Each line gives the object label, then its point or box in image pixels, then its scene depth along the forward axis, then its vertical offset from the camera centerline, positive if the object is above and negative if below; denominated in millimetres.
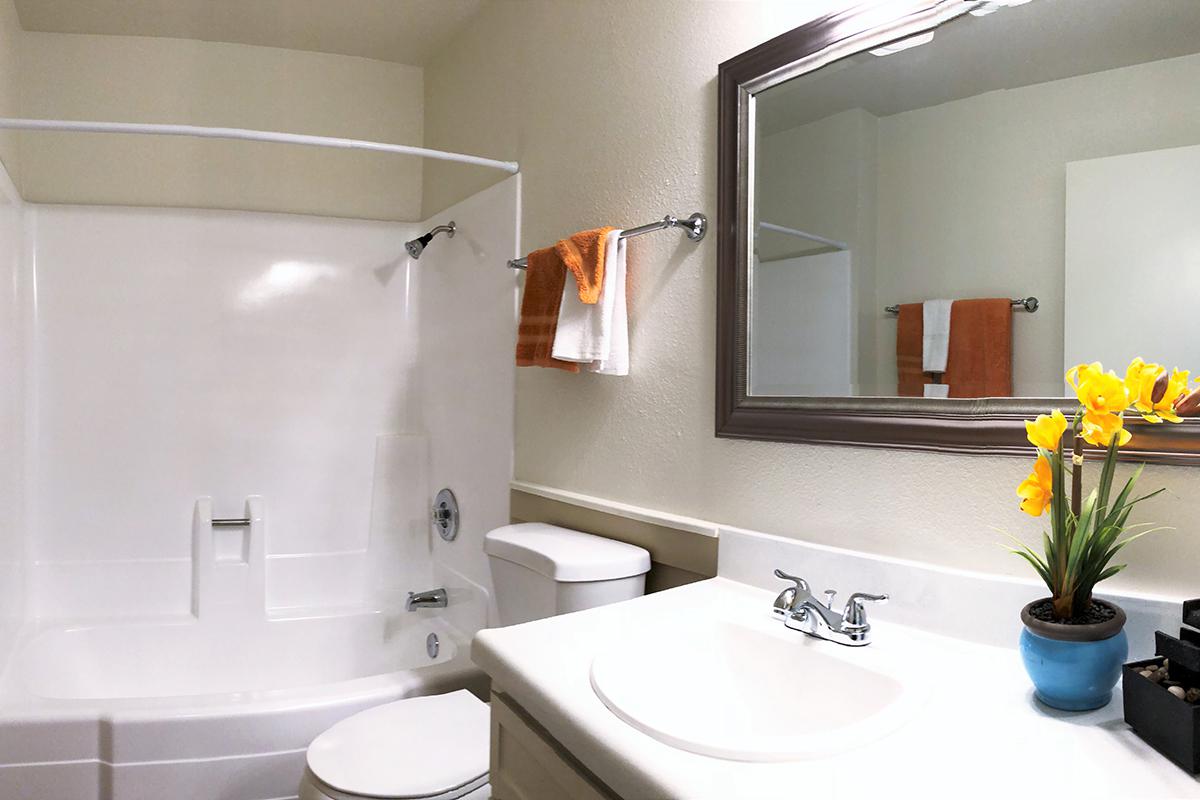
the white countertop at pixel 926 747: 733 -361
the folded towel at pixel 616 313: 1712 +182
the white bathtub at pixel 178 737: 1793 -798
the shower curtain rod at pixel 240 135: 1867 +649
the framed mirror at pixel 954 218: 972 +267
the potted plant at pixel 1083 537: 866 -160
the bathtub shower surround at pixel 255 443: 2535 -179
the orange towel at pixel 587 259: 1700 +302
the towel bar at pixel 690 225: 1589 +349
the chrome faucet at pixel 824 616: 1115 -322
